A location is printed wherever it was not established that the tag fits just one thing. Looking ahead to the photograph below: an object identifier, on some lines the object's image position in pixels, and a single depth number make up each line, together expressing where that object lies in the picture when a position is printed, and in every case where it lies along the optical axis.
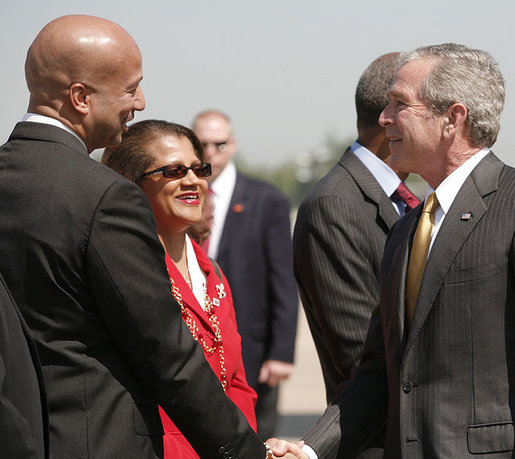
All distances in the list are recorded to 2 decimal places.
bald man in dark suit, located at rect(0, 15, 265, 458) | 5.19
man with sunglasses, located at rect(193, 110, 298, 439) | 13.34
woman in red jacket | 7.00
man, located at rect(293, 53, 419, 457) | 7.69
